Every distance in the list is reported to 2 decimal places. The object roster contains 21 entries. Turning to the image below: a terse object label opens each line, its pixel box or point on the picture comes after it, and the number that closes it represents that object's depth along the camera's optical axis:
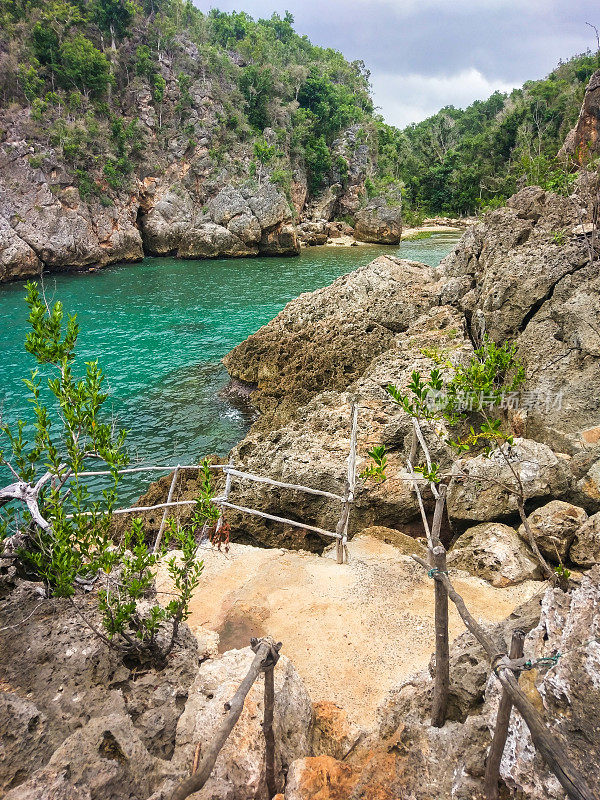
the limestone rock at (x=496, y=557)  5.05
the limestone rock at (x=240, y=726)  2.58
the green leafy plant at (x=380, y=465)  4.24
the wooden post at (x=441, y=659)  2.75
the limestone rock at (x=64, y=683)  2.45
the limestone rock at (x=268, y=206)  40.69
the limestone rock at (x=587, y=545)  4.75
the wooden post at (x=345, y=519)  5.75
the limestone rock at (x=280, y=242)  40.28
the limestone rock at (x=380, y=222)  42.78
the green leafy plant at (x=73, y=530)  3.20
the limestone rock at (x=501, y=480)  5.86
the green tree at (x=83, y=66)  35.66
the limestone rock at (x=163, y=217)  40.00
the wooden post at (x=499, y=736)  2.06
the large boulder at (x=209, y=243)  39.56
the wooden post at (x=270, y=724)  2.56
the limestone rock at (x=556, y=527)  5.06
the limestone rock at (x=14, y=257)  28.74
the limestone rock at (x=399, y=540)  6.00
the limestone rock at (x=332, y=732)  3.13
